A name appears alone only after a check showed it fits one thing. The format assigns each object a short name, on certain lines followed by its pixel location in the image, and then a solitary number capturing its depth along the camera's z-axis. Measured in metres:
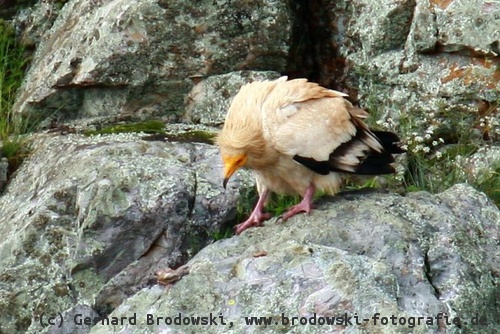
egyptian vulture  12.79
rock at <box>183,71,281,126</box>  17.02
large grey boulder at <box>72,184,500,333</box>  10.98
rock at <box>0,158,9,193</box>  15.96
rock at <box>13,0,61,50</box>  19.34
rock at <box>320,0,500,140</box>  16.41
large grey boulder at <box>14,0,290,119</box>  16.95
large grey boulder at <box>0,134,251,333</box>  13.73
